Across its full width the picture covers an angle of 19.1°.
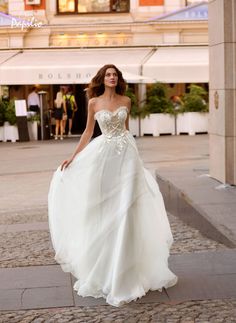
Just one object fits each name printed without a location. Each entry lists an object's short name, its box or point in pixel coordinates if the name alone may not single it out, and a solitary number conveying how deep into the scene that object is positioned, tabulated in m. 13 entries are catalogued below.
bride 5.25
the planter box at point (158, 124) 23.97
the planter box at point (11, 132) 23.80
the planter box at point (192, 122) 24.09
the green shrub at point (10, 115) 23.59
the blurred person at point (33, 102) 25.00
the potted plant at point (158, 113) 23.97
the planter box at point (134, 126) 23.93
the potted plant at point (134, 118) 23.86
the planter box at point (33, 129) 24.03
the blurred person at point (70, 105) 24.22
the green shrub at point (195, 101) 24.06
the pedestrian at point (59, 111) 23.80
